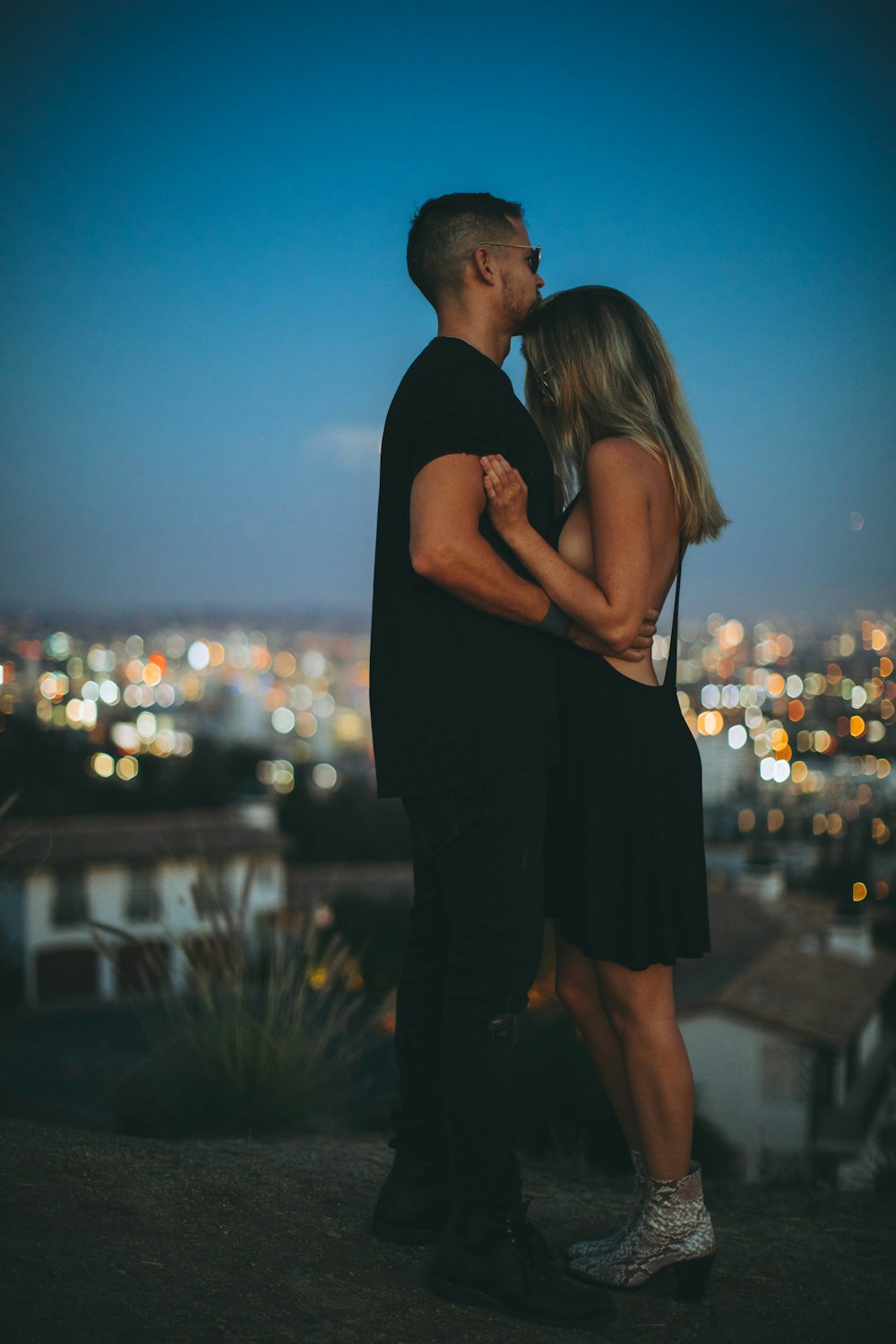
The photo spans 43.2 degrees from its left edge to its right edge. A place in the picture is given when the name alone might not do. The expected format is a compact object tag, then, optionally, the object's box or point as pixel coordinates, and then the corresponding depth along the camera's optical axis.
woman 2.46
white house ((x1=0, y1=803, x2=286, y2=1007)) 27.47
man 2.32
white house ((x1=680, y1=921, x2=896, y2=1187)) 16.05
